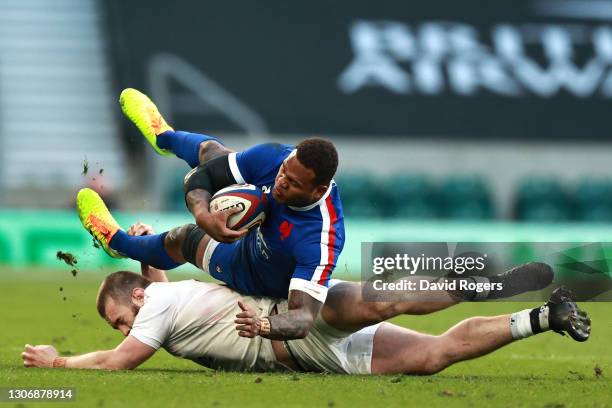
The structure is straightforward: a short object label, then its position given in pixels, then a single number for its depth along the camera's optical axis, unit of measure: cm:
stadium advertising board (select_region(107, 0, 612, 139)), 4584
